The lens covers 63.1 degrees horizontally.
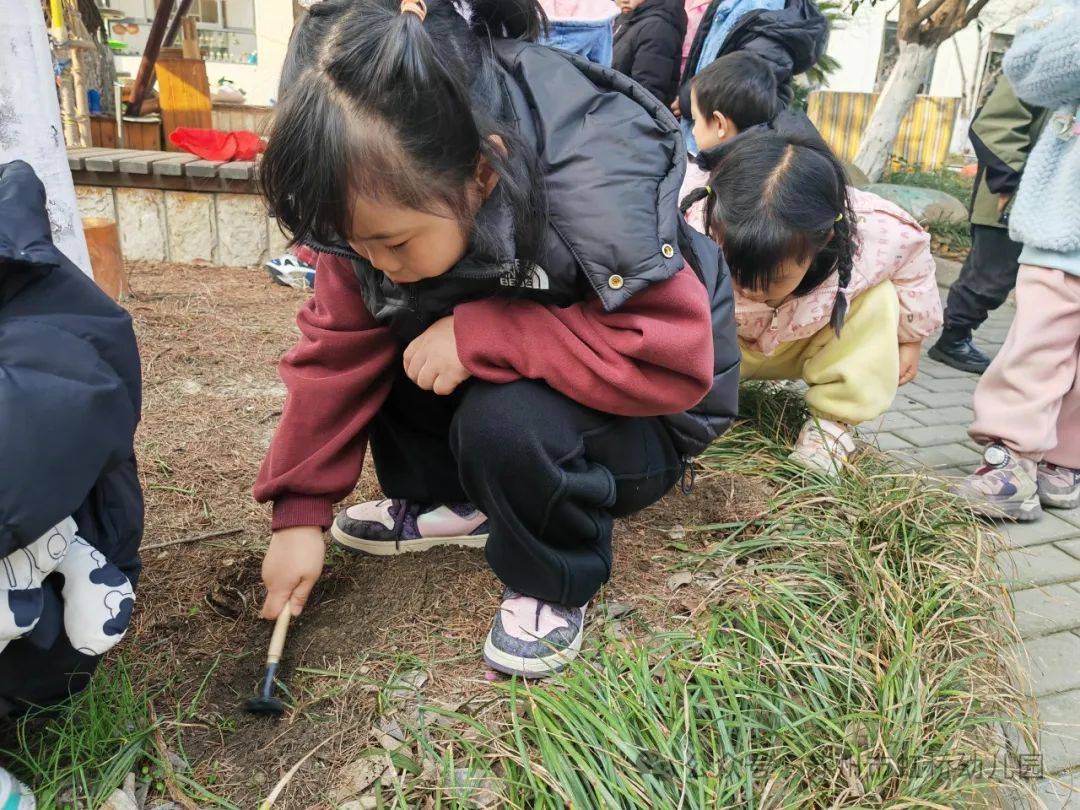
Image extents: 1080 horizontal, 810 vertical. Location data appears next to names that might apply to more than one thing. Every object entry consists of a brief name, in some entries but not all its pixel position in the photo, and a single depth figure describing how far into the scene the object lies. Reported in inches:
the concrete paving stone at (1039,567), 88.8
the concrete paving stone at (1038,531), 98.3
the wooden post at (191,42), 244.5
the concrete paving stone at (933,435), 127.2
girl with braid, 85.2
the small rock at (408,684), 56.4
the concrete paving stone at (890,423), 130.6
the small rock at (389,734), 52.9
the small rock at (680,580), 71.4
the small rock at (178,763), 51.6
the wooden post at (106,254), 137.9
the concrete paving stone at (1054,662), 73.0
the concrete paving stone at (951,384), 152.3
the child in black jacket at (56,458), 41.6
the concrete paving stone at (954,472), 114.3
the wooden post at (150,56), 210.5
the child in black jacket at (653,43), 155.5
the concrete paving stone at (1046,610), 80.7
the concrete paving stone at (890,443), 123.9
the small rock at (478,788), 48.0
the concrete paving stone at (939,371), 160.1
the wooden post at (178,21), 233.6
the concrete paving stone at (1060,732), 64.2
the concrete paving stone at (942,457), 118.3
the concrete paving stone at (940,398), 143.5
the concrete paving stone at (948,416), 135.4
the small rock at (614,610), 65.9
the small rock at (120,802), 48.1
